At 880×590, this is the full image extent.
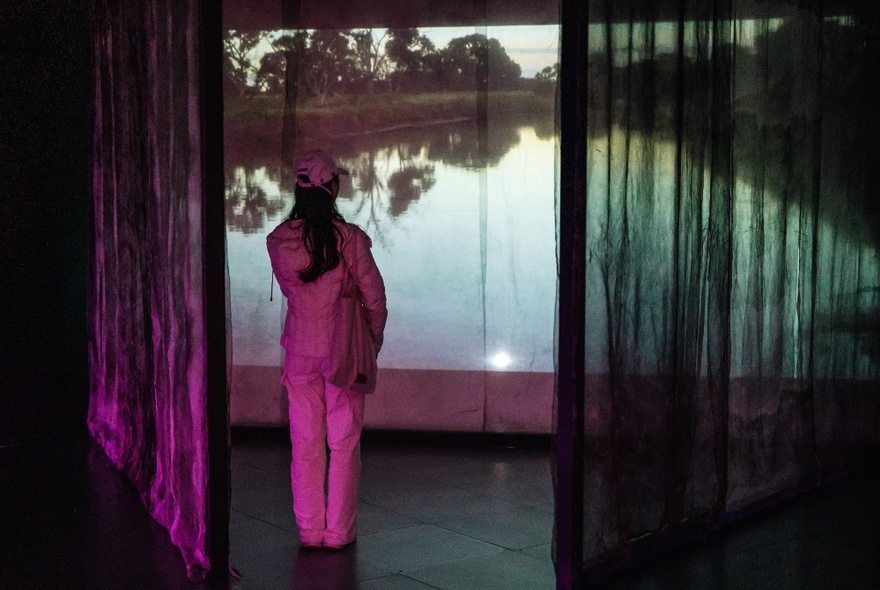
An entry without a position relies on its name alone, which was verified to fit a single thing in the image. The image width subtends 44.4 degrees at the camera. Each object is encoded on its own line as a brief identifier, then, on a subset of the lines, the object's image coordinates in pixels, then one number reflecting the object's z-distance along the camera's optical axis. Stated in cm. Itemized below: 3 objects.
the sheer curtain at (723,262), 382
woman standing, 418
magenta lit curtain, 402
